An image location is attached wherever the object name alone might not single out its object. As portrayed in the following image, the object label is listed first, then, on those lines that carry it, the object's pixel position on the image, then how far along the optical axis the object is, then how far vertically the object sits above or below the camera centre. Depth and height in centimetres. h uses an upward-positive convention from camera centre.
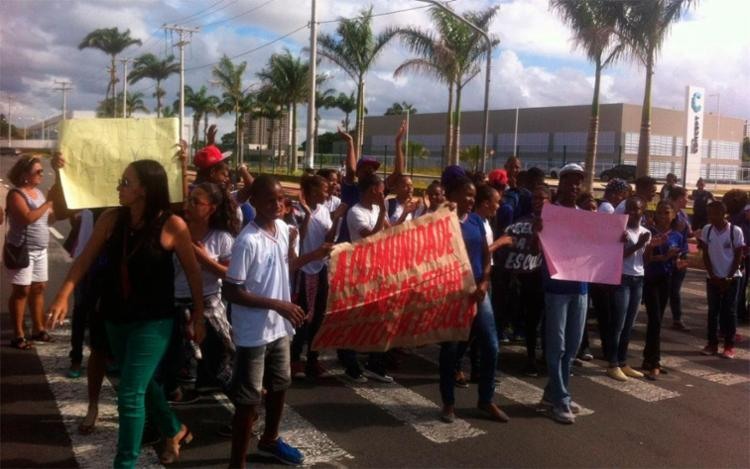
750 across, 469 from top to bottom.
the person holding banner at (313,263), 596 -81
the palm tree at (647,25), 2034 +447
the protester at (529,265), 655 -88
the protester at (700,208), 1362 -58
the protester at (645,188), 693 -11
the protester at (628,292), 632 -106
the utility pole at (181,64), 4355 +605
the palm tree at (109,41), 5819 +956
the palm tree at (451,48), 2653 +465
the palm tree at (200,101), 6862 +571
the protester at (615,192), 732 -18
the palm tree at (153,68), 5544 +720
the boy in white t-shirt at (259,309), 390 -82
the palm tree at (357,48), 3142 +533
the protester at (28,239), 619 -81
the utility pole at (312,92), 2416 +256
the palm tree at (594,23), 2116 +462
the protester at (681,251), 741 -74
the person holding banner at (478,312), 512 -104
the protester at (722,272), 743 -99
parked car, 4303 +20
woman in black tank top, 365 -64
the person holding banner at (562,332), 528 -120
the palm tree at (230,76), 5272 +635
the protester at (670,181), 1370 -7
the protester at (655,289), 658 -106
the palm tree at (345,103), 7081 +629
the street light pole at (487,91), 2102 +242
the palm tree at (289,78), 4628 +566
